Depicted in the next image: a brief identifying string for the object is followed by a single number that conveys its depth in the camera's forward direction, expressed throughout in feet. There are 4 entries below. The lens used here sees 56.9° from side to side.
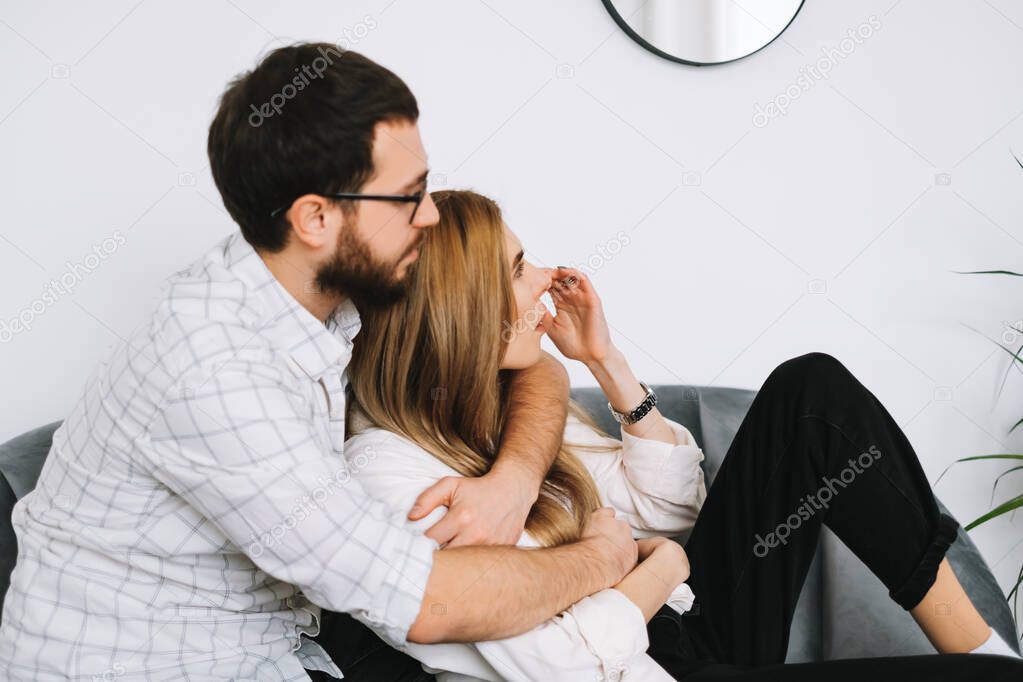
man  3.47
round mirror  6.68
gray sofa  4.96
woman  4.56
